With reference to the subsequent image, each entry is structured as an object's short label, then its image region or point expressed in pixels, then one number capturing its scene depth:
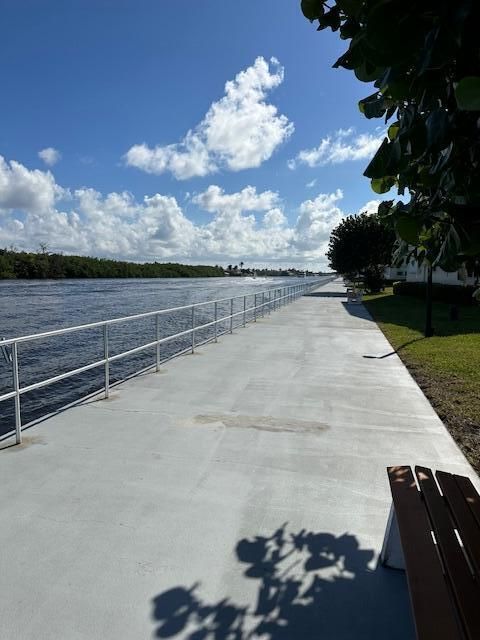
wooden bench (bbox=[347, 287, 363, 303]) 25.05
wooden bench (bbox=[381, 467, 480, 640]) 1.54
